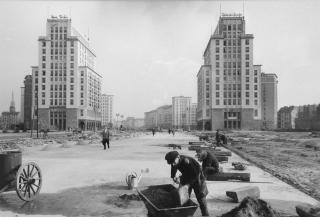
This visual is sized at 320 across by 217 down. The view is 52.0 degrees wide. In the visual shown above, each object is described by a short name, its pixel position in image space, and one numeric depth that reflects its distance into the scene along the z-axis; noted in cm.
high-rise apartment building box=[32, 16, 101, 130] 11838
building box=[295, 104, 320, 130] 13004
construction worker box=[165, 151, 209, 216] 629
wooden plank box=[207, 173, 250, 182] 1098
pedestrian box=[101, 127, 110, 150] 2522
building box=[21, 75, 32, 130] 14590
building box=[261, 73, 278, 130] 16062
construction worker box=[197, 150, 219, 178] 844
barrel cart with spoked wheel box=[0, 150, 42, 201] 743
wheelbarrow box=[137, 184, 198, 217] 523
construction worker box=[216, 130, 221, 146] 2956
